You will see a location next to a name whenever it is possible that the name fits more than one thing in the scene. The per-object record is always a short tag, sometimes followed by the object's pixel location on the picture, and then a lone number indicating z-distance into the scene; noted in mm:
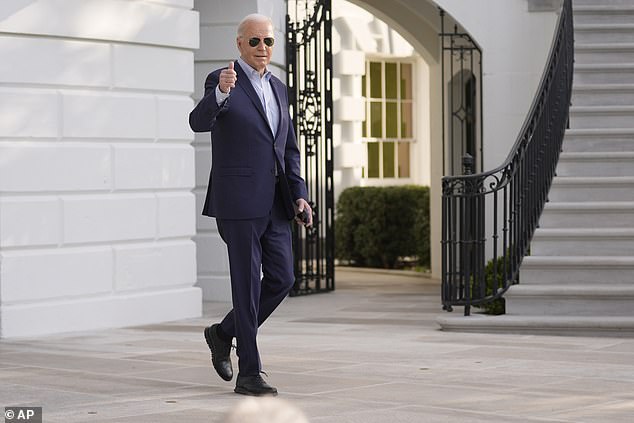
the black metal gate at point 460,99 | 13570
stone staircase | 9289
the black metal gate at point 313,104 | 12766
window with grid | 21906
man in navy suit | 6141
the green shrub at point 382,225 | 17938
